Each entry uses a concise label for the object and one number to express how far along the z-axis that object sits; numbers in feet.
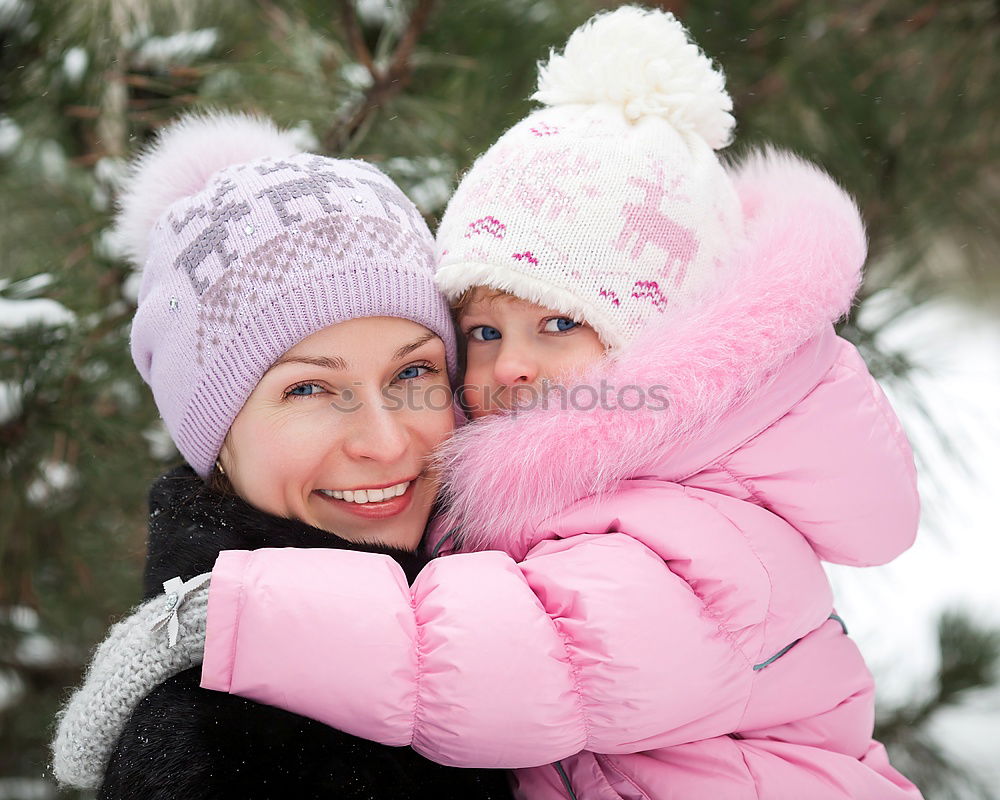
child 4.97
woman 5.23
